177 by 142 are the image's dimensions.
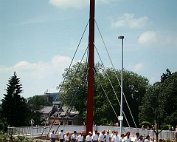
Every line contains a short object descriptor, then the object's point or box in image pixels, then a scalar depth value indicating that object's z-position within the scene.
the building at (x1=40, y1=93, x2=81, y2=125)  95.88
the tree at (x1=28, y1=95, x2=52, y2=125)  119.79
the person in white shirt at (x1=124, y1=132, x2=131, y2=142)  23.30
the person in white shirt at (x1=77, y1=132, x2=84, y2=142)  27.62
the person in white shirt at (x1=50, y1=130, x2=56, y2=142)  30.28
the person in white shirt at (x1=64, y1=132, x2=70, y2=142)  29.81
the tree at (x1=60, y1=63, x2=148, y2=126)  71.12
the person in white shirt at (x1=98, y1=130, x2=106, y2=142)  26.19
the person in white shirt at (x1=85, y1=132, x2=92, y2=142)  26.10
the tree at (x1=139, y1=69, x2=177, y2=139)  55.99
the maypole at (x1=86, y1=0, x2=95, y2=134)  27.38
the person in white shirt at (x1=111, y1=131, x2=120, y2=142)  24.41
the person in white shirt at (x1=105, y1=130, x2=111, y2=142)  26.31
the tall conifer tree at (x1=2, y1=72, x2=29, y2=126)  55.94
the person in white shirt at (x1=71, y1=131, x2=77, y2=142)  29.33
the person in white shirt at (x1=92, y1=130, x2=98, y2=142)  26.28
